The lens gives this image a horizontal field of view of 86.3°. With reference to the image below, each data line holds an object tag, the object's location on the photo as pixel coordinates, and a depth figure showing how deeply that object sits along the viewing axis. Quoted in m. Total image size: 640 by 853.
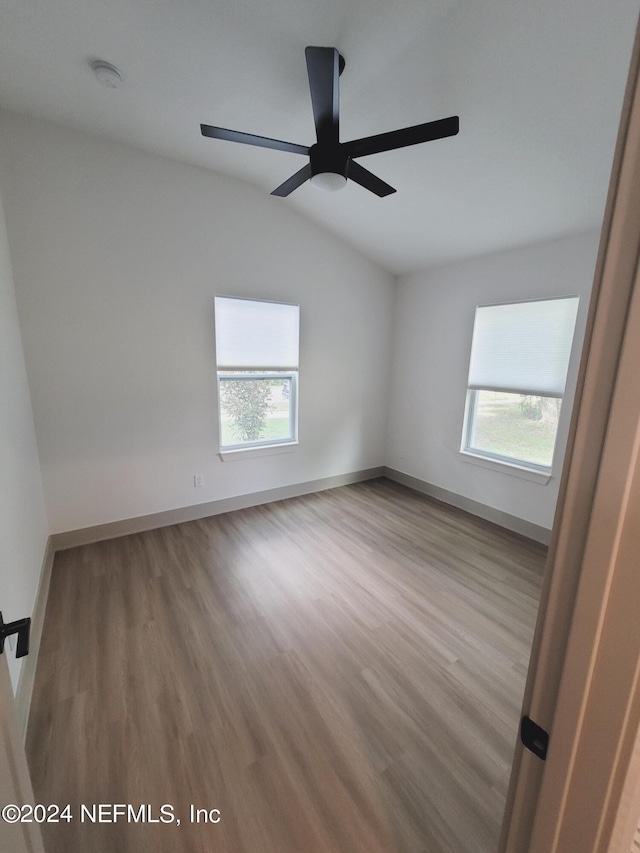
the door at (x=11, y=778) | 0.71
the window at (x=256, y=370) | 3.32
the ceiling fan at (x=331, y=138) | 1.50
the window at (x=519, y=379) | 2.87
